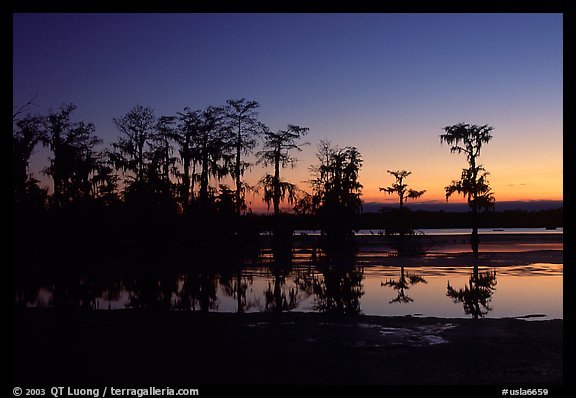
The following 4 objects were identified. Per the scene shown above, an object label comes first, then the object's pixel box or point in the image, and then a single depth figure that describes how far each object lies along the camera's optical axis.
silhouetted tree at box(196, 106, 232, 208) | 43.97
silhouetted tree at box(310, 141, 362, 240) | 44.22
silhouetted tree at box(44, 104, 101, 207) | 40.03
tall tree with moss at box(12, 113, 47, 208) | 36.88
